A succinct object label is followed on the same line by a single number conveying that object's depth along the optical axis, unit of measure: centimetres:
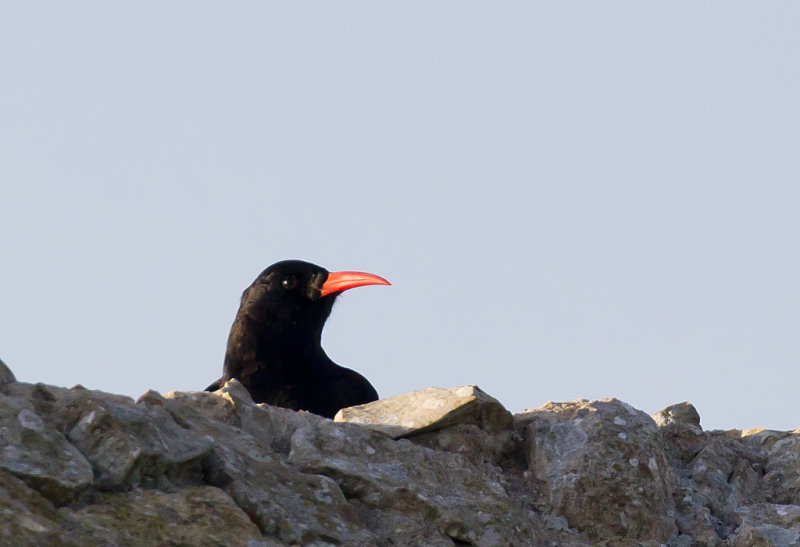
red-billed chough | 1689
